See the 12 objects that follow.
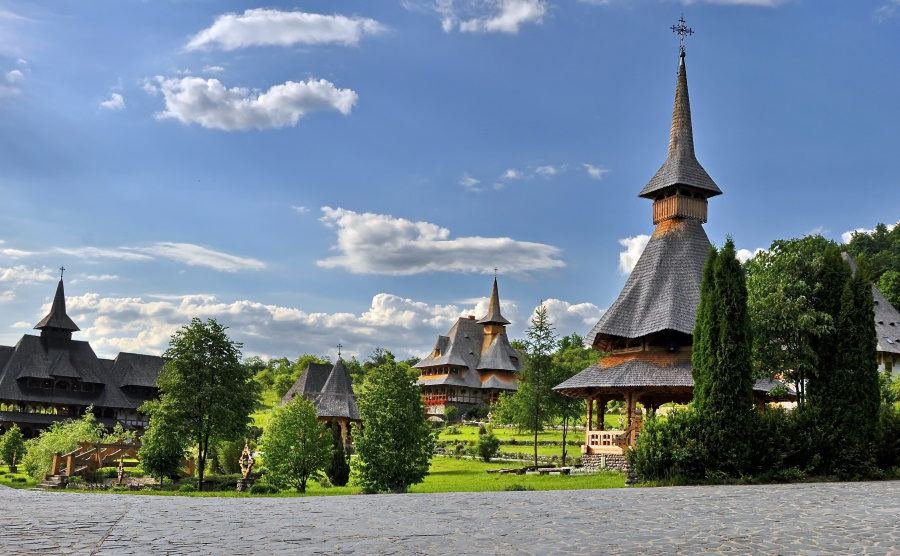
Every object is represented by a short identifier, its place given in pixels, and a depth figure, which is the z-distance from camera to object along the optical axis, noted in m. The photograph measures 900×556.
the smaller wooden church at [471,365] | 83.88
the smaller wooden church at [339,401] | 57.38
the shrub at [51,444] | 42.00
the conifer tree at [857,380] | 22.89
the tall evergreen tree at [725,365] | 22.30
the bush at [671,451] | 22.28
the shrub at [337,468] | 36.59
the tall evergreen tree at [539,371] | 40.91
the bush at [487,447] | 43.75
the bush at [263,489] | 31.03
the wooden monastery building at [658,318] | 32.28
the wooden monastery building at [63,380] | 67.38
